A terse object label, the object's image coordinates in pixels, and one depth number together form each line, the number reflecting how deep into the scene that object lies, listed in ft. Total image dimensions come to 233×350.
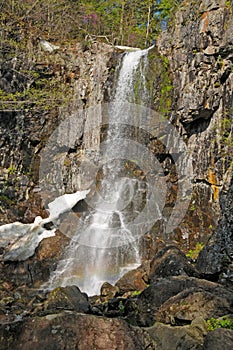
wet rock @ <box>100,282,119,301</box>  28.71
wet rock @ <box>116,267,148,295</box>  29.98
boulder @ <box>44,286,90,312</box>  20.95
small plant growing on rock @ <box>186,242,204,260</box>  36.91
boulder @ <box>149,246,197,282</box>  26.76
